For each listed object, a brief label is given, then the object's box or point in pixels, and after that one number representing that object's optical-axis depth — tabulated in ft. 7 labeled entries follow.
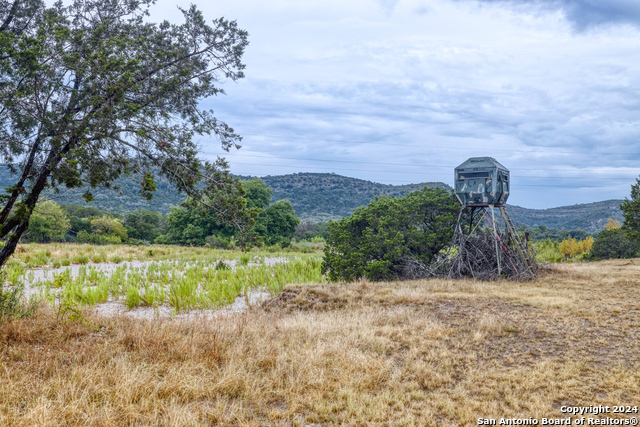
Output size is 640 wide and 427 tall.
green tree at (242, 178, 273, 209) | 147.02
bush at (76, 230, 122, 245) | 121.29
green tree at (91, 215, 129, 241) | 147.84
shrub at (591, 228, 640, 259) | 89.20
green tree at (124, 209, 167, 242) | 164.04
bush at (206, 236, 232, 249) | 127.98
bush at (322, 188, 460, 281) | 47.14
